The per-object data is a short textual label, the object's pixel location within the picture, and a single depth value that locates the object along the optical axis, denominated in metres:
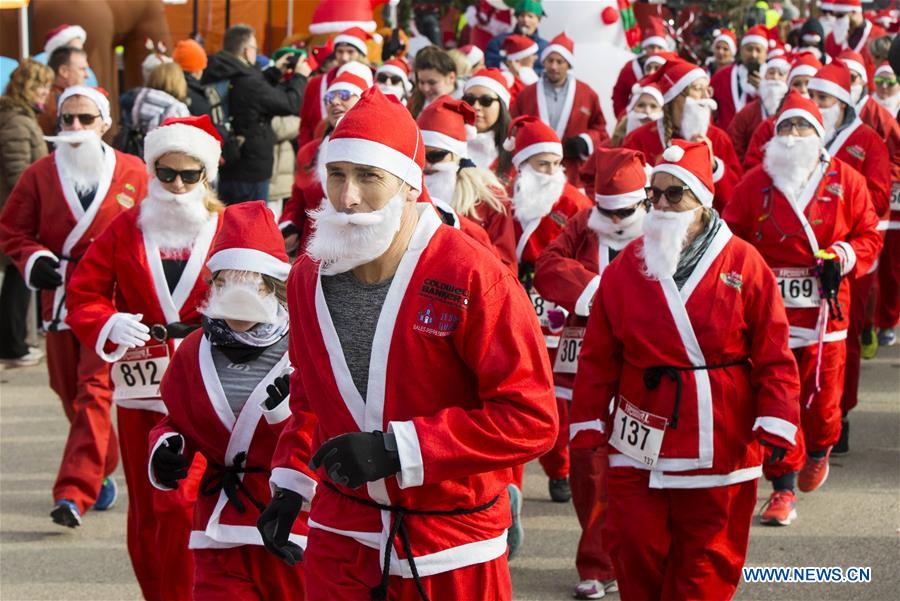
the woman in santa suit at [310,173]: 8.32
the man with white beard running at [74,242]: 7.91
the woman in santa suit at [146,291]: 6.41
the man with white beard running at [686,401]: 5.73
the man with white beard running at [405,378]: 3.87
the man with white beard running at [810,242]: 7.96
